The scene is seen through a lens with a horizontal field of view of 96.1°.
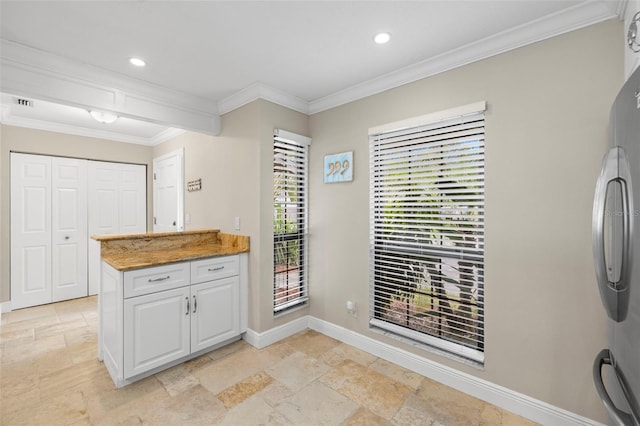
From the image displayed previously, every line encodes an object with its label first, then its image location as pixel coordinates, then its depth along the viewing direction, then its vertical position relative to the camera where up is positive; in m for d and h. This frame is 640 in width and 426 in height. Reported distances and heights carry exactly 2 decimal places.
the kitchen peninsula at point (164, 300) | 2.15 -0.74
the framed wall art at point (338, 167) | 2.82 +0.46
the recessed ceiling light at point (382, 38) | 1.94 +1.19
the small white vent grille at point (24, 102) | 3.11 +1.21
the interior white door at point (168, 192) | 4.02 +0.31
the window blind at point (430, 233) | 2.10 -0.16
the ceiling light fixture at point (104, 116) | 2.63 +0.92
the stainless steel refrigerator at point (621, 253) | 0.93 -0.15
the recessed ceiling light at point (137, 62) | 2.24 +1.19
